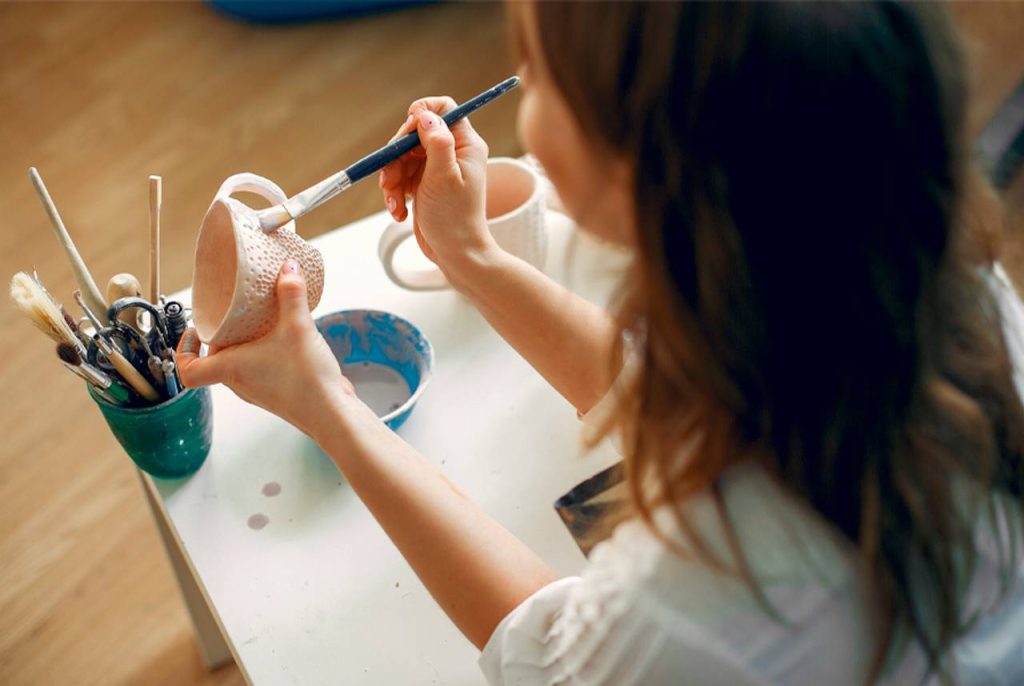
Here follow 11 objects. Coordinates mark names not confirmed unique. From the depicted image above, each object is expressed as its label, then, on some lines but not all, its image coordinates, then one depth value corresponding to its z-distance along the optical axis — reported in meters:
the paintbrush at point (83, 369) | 0.61
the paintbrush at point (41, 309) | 0.61
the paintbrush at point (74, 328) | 0.64
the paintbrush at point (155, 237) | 0.66
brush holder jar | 0.64
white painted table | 0.61
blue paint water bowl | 0.74
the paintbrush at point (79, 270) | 0.65
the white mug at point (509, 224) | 0.76
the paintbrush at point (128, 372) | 0.62
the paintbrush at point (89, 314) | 0.66
